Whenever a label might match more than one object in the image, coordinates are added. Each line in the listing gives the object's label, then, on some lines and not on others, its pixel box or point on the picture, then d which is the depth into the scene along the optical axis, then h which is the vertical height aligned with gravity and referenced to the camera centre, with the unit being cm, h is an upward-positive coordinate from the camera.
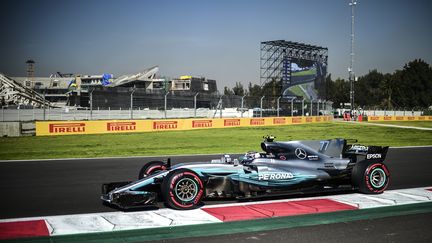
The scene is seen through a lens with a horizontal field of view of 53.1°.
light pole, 5156 +721
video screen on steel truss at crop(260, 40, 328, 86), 5492 +734
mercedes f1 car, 789 -135
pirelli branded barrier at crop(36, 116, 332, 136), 2728 -119
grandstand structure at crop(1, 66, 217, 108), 4322 +540
